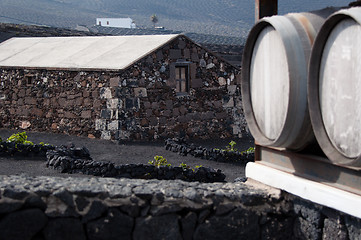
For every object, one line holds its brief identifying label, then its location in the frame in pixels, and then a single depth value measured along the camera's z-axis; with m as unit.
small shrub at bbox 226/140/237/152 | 12.27
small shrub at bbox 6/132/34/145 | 11.73
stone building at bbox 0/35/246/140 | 13.65
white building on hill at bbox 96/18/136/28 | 94.56
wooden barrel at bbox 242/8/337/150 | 3.84
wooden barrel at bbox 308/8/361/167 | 3.42
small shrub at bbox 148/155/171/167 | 10.40
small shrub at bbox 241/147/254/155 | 12.05
